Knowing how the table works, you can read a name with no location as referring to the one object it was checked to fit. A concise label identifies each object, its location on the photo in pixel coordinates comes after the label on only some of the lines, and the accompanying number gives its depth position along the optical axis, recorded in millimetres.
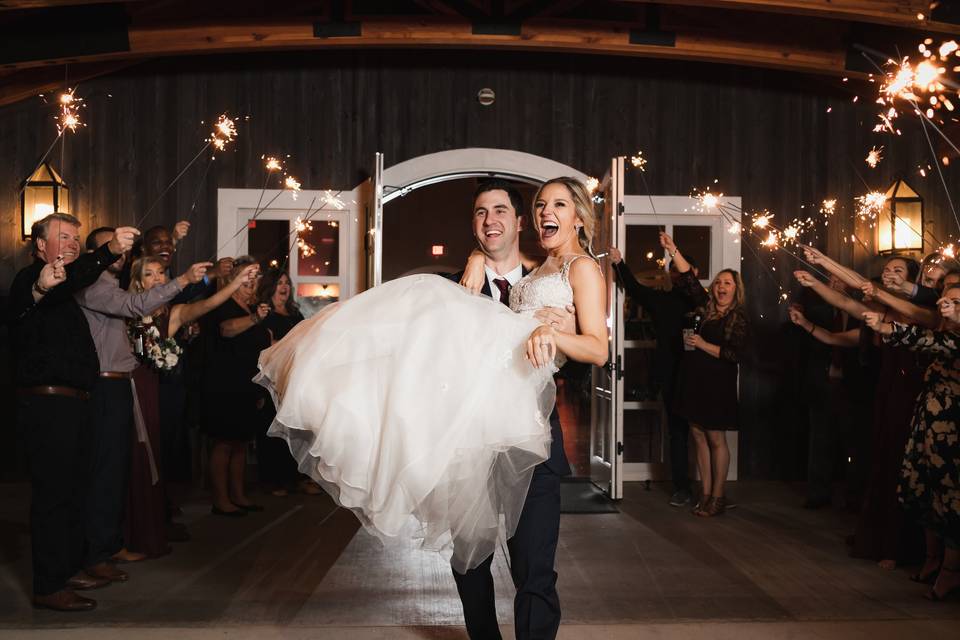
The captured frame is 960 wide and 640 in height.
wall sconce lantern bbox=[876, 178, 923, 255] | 6832
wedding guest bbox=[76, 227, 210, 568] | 4062
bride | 2467
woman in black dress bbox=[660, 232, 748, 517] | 5805
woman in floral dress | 3838
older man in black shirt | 3613
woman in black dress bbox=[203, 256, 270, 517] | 5527
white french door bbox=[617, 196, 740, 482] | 7184
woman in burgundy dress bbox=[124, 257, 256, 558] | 4504
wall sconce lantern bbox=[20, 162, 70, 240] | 6559
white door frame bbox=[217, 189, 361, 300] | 7082
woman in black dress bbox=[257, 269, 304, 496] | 6242
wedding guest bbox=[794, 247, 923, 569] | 4418
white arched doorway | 7066
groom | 2643
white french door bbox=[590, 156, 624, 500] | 6191
